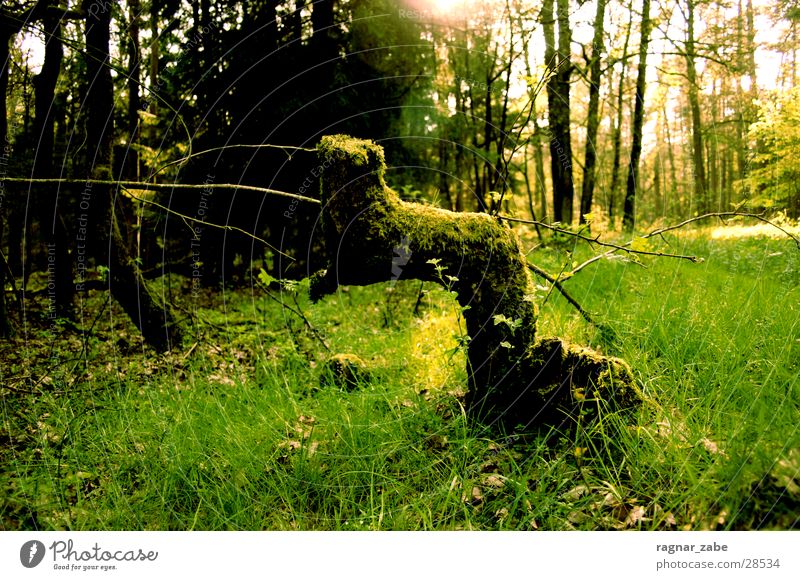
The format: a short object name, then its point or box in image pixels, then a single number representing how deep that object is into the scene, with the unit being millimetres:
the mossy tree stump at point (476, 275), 2494
